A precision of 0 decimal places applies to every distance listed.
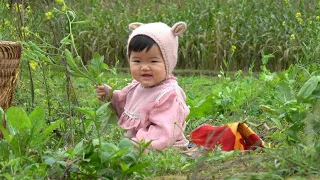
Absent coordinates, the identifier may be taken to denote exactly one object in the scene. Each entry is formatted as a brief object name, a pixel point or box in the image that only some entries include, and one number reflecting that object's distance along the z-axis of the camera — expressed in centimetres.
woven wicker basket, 440
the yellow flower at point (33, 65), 539
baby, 445
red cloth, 425
